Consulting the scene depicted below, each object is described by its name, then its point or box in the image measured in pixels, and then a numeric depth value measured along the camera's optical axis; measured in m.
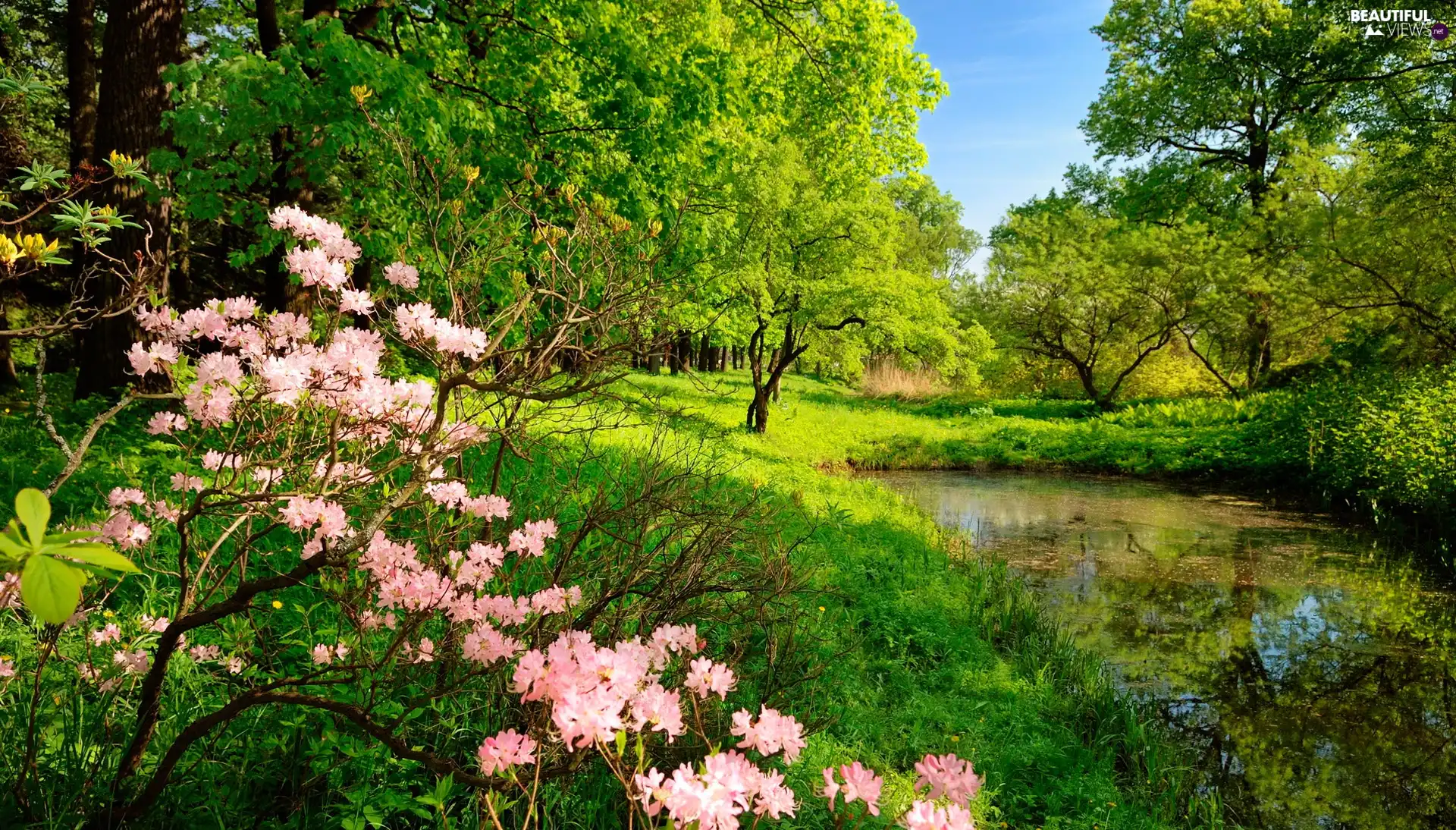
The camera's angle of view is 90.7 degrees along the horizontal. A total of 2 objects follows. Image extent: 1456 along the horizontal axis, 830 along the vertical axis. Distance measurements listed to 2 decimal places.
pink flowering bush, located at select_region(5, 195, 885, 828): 1.57
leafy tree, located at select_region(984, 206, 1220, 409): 20.23
